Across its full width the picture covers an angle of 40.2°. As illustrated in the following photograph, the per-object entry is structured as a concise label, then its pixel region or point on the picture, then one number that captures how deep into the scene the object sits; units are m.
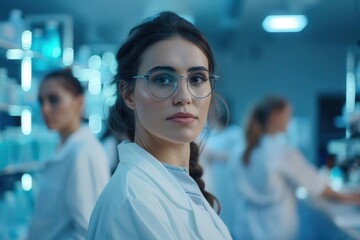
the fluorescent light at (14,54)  2.13
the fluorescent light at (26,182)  2.78
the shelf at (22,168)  2.60
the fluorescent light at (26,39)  2.15
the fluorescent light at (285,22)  5.76
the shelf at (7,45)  2.07
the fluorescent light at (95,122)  4.07
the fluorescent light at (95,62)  4.30
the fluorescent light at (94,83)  3.94
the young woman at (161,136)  0.94
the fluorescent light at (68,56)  3.41
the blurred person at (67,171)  1.96
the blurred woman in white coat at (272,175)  3.32
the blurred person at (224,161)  3.95
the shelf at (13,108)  2.67
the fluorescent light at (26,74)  2.55
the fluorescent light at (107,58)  4.47
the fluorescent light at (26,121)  2.94
